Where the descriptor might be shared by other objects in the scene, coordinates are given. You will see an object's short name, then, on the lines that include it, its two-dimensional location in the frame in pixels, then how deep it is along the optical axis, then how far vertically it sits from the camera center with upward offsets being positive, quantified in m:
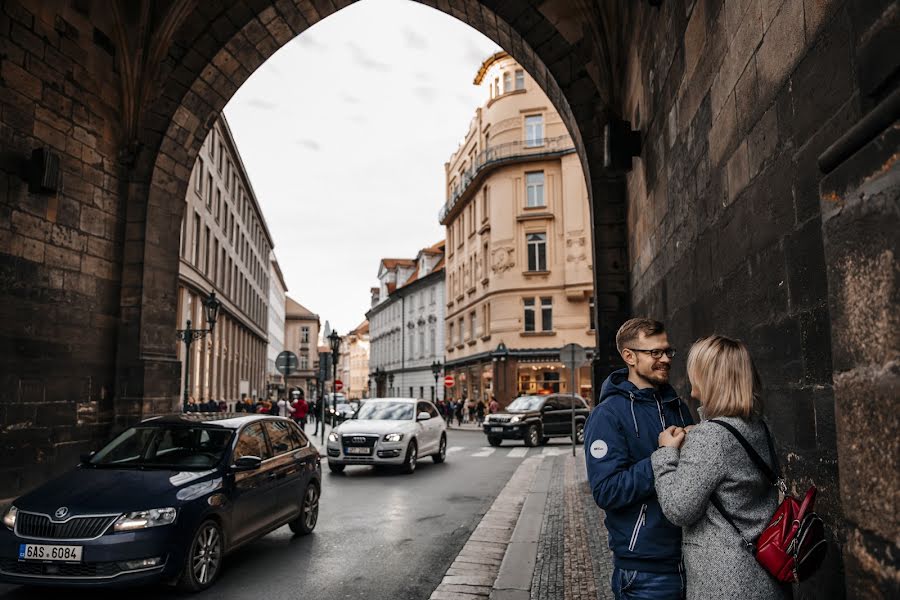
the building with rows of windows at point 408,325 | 54.69 +5.31
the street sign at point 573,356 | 16.48 +0.65
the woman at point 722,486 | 2.20 -0.34
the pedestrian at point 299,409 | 24.48 -0.85
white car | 14.13 -1.10
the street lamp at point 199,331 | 16.43 +1.41
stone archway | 10.59 +4.58
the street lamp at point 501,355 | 36.38 +1.56
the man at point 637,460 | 2.45 -0.29
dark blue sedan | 5.17 -1.00
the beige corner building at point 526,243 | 37.28 +7.83
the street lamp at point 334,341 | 25.69 +1.69
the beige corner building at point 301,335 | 103.28 +7.75
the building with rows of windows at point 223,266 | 31.38 +6.72
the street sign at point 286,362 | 19.39 +0.66
